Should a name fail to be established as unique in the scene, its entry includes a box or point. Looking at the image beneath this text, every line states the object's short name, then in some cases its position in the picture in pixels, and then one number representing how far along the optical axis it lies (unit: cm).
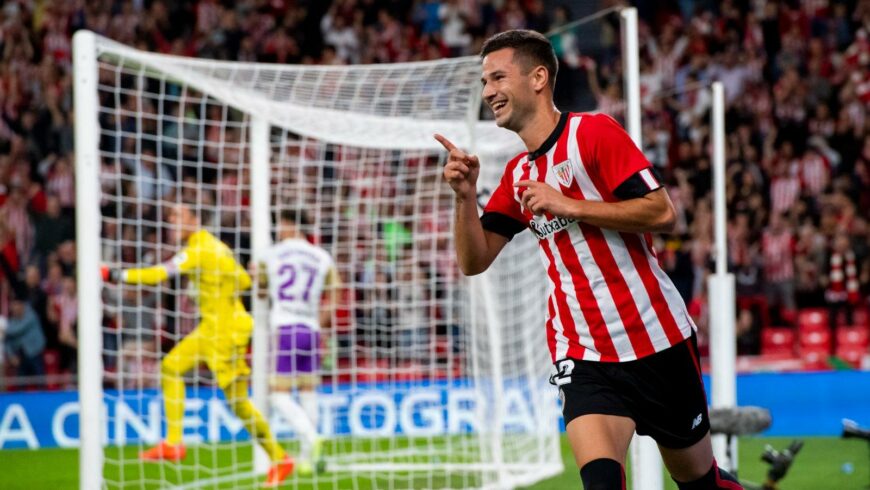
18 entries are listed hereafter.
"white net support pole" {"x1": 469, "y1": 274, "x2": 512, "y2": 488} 1622
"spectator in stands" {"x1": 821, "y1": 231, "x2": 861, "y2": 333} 2664
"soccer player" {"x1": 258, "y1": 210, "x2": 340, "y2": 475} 1775
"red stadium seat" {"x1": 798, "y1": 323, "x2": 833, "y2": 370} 2567
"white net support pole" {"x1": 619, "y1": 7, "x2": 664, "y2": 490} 1228
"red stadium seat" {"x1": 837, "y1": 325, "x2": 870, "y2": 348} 2544
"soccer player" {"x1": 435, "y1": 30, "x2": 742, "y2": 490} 816
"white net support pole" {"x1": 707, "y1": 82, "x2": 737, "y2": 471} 1412
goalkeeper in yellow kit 1708
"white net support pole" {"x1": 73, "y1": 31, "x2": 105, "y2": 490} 1250
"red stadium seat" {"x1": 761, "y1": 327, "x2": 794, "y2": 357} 2602
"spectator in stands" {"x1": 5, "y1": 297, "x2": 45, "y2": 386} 2637
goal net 1481
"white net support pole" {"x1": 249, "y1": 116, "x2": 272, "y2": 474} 1812
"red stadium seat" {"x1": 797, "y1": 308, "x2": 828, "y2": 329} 2597
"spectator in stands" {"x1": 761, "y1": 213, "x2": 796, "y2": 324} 2700
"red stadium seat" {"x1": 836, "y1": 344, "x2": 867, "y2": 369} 2459
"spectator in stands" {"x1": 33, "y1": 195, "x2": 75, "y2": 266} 2812
